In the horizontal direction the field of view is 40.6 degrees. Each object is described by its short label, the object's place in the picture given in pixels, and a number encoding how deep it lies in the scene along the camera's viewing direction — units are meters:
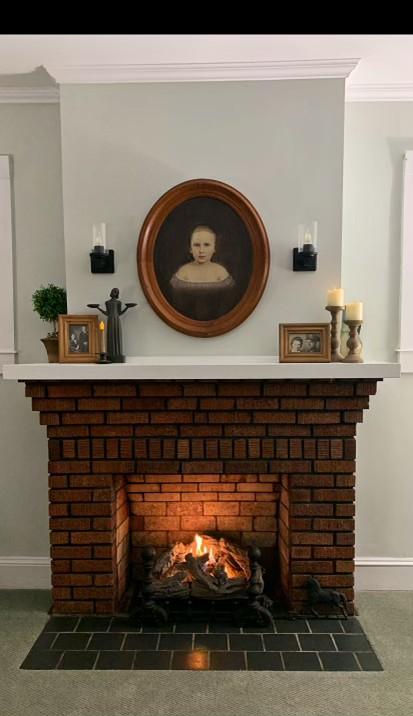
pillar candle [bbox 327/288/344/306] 2.49
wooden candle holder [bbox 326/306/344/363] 2.50
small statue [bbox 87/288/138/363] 2.54
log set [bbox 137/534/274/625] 2.48
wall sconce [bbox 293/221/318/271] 2.54
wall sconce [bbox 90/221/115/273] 2.55
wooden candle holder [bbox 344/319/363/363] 2.51
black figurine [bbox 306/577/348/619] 2.48
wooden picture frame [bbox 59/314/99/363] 2.56
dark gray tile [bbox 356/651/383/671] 2.21
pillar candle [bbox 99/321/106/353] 2.58
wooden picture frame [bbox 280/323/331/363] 2.49
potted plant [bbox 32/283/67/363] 2.64
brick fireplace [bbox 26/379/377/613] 2.47
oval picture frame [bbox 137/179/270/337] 2.59
